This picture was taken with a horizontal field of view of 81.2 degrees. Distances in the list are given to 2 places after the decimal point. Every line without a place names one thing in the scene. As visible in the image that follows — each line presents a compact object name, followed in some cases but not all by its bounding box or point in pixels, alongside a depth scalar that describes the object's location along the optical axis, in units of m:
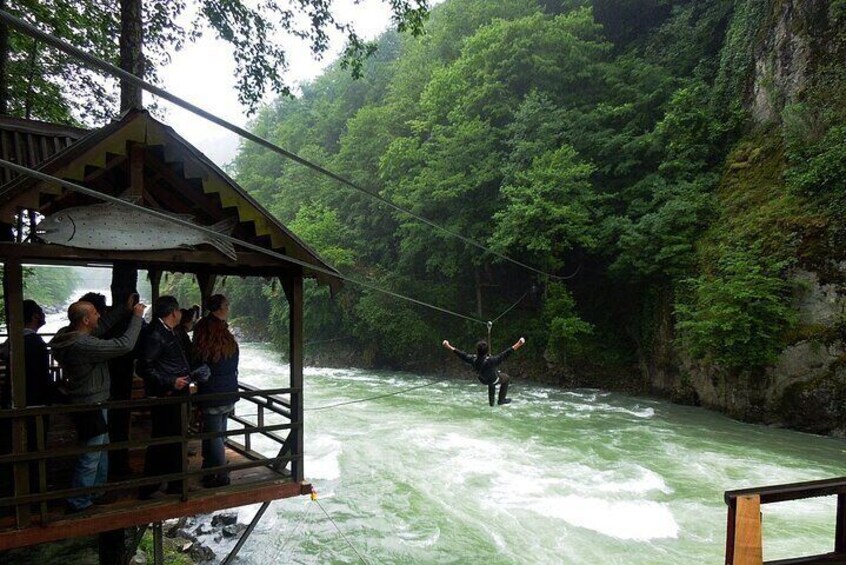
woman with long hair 4.76
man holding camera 3.95
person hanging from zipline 10.84
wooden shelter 3.85
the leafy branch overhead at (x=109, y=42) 8.62
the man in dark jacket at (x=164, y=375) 4.38
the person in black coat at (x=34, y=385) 4.20
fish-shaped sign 4.10
